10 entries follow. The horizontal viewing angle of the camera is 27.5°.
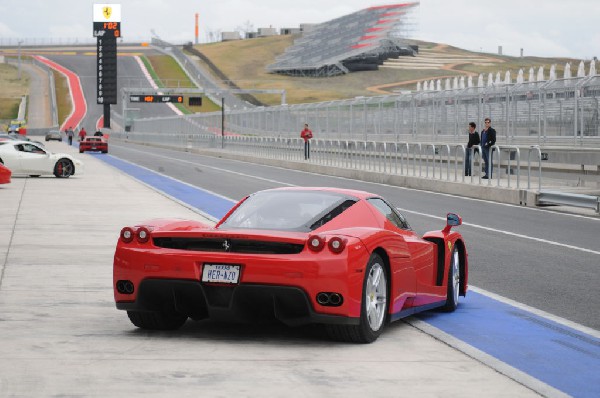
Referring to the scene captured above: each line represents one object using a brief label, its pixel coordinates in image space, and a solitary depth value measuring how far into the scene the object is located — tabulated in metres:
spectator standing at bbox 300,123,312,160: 53.50
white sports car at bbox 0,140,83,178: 38.66
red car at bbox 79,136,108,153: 77.88
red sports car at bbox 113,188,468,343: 8.46
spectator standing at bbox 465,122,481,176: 33.97
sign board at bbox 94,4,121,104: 141.75
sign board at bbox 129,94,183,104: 148.62
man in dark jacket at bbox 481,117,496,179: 31.55
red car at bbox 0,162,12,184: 30.95
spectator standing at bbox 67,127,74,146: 108.24
